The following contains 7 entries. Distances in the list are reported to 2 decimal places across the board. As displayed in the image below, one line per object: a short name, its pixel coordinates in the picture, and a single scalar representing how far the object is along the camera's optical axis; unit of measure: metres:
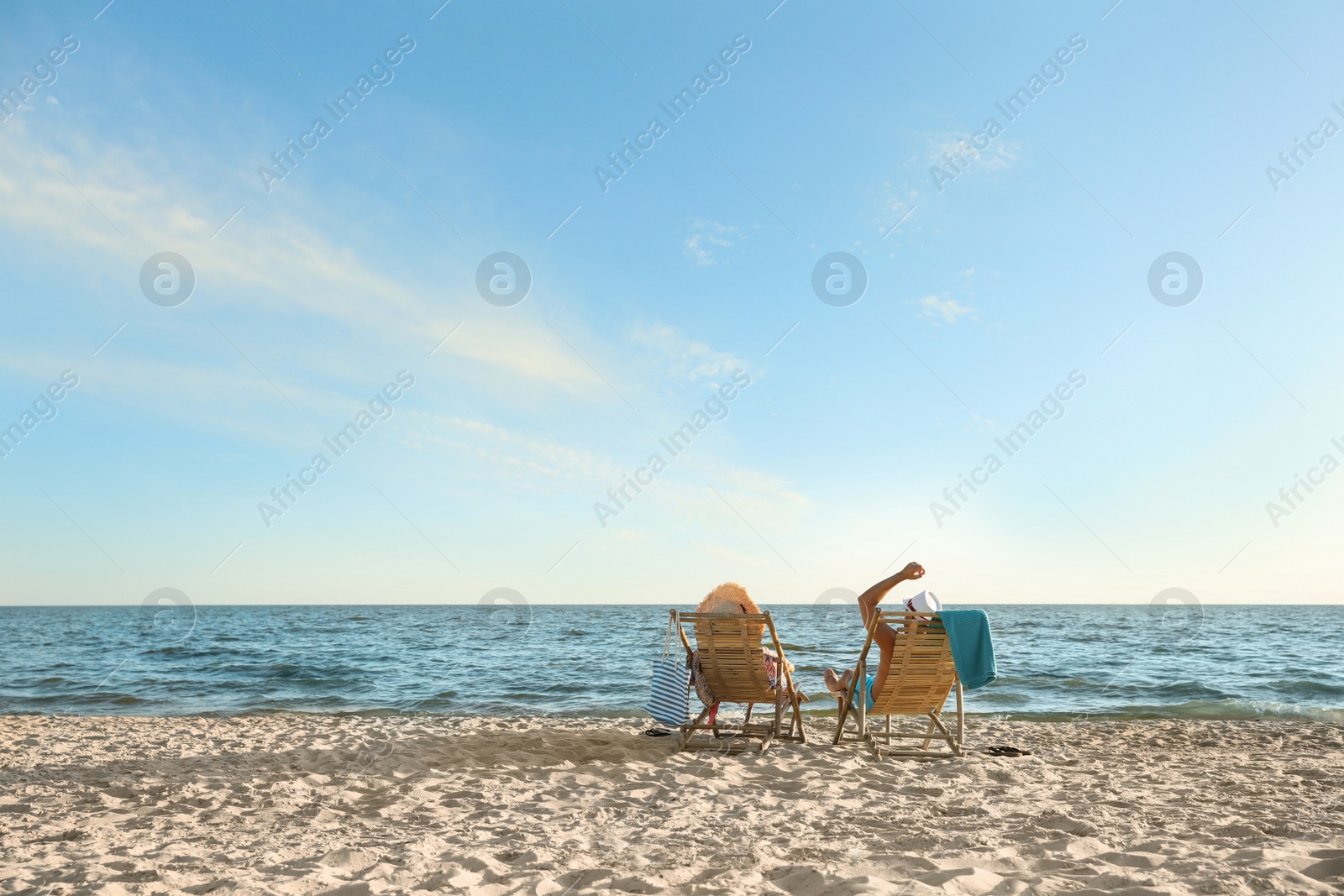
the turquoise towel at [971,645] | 5.72
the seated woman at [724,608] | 6.52
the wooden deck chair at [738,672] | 6.29
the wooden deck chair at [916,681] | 5.96
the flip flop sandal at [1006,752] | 6.20
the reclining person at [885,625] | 6.02
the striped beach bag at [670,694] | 6.33
